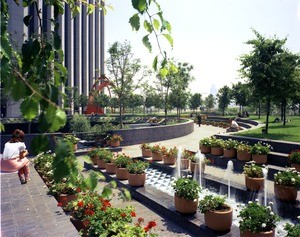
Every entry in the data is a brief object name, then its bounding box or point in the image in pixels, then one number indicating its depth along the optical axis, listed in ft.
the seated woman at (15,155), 24.29
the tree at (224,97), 186.97
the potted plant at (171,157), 43.19
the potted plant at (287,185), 25.67
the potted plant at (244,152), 40.40
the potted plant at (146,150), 49.88
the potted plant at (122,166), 35.88
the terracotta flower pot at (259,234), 17.88
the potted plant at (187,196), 23.97
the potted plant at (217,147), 46.19
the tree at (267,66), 52.21
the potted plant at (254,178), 29.32
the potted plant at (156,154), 46.75
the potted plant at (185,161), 41.70
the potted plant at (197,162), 37.81
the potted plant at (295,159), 33.55
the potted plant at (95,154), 43.47
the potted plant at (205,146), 48.20
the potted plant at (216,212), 20.94
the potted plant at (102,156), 40.73
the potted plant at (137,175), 32.81
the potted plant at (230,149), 43.65
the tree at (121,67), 83.92
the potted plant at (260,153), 39.14
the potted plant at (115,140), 60.64
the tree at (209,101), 250.16
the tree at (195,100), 220.64
